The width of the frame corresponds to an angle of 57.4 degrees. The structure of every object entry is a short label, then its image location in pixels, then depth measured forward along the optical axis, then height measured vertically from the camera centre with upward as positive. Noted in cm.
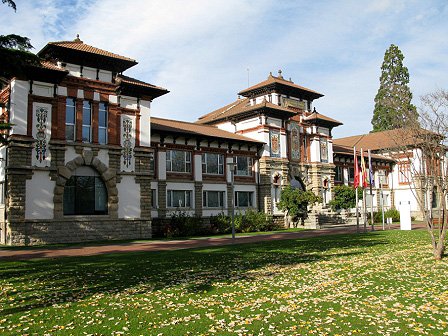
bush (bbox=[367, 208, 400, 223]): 5244 -181
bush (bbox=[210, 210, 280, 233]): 3697 -163
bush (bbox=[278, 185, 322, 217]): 4138 +31
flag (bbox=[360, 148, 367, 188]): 3575 +220
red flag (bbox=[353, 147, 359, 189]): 3512 +215
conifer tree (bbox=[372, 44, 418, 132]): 7144 +2194
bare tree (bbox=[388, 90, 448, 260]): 1611 +215
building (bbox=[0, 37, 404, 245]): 2612 +372
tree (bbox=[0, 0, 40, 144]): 1337 +523
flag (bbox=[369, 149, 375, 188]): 3714 +204
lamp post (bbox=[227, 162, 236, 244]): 2542 +35
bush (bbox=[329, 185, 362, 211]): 4769 +40
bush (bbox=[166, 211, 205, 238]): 3317 -154
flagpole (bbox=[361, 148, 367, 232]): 3575 +224
